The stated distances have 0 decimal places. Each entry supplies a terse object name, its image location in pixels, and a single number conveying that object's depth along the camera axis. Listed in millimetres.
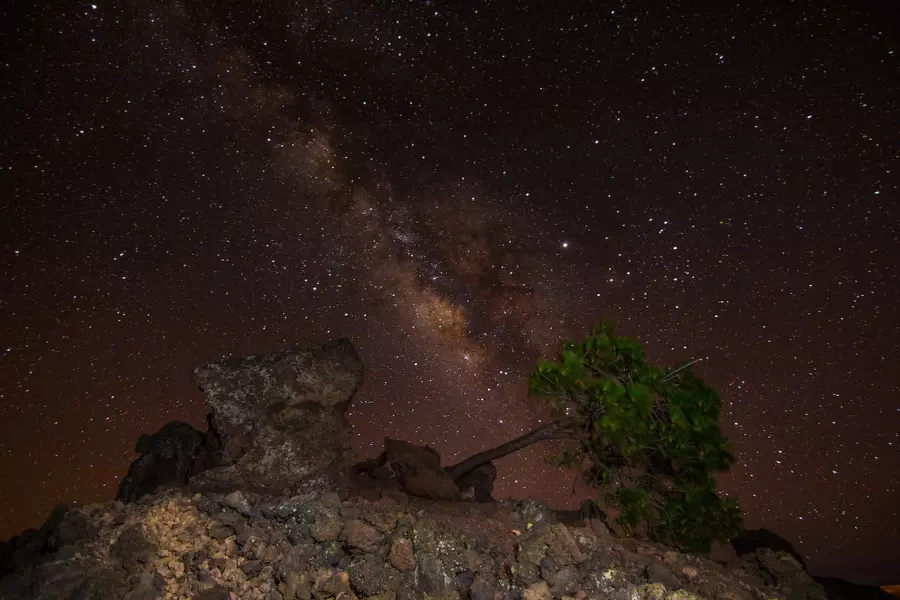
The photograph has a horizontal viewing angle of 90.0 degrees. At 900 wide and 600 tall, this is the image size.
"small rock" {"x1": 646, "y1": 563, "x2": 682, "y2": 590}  5375
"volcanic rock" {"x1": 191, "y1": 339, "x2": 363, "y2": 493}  6863
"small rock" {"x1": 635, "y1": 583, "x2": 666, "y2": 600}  5090
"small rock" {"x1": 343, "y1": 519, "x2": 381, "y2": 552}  5406
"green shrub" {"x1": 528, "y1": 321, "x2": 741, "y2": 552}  6508
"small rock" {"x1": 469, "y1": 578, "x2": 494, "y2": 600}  4934
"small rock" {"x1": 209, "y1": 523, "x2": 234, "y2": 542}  5457
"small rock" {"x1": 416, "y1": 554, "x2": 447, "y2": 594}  5090
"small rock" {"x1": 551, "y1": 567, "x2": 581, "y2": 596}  5121
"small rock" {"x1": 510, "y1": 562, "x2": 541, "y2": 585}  5219
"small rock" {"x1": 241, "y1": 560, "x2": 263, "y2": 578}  5107
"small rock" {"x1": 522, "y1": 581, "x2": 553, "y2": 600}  4984
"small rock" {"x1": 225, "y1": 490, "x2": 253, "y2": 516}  5844
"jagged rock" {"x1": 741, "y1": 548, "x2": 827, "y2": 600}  6219
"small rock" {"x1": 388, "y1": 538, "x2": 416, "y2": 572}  5203
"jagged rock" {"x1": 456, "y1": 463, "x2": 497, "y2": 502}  8648
